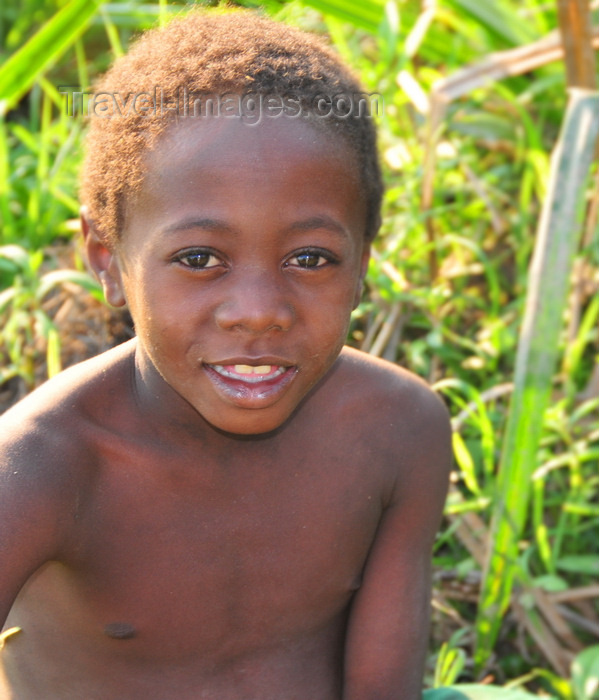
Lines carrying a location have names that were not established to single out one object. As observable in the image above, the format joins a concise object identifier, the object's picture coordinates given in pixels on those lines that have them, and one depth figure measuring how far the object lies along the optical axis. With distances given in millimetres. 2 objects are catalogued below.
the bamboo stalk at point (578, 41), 1494
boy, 1082
